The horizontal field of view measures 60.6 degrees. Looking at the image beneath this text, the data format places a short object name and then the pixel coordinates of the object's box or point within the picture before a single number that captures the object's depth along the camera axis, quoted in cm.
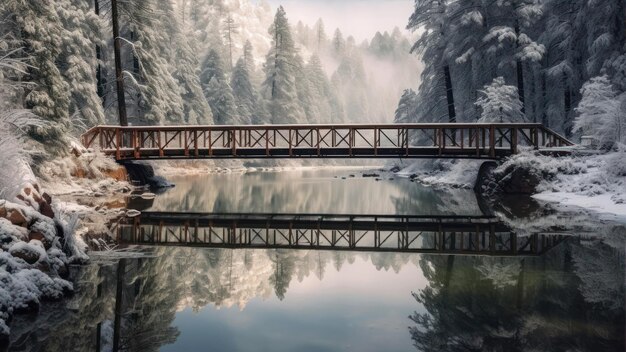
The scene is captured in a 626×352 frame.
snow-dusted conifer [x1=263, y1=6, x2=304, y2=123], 6844
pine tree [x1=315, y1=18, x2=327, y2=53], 16312
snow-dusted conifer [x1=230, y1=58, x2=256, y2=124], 6919
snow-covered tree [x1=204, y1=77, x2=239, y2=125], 6247
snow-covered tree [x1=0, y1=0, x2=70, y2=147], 2155
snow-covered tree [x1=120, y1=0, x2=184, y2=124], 3575
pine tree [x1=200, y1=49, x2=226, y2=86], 6309
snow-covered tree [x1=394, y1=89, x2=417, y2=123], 5997
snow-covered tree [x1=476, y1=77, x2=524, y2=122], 3003
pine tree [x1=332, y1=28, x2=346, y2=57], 15888
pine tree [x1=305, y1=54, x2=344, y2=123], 9182
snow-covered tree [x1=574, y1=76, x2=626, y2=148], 2305
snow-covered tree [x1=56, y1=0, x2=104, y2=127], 3206
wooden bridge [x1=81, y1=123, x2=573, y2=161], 2716
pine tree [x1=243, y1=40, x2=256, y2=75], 7741
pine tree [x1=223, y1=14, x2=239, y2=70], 9748
